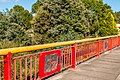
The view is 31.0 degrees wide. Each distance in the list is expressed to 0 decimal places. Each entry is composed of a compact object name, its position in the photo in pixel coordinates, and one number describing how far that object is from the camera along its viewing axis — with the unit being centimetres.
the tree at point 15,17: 2714
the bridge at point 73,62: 526
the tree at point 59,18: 2662
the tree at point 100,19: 4006
